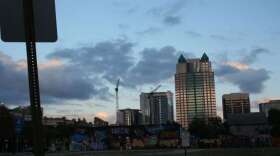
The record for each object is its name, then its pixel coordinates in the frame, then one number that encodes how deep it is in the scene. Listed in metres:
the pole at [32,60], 2.75
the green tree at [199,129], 110.39
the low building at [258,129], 116.28
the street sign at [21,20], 2.82
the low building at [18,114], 112.66
